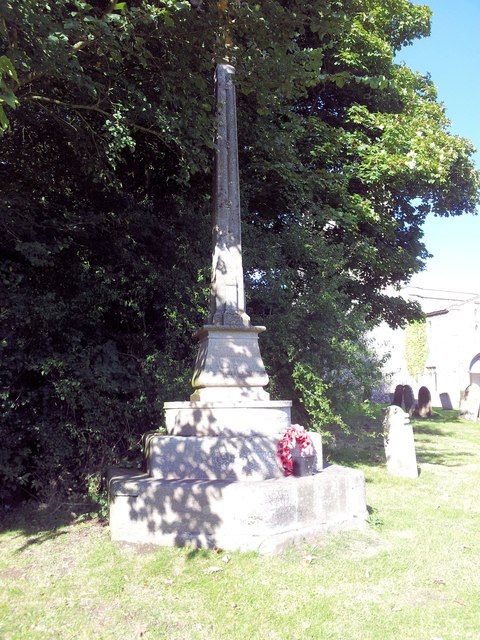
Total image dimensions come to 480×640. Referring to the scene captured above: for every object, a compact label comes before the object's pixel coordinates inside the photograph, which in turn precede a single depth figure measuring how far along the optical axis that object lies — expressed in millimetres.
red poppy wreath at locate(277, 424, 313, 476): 4953
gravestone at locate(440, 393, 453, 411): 25016
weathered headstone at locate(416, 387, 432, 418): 18641
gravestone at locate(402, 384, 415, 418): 17719
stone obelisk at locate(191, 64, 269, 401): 5496
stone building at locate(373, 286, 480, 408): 31219
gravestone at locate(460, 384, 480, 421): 17136
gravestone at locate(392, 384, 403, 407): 17859
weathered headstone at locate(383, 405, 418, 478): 7996
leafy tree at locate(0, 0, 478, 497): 5719
